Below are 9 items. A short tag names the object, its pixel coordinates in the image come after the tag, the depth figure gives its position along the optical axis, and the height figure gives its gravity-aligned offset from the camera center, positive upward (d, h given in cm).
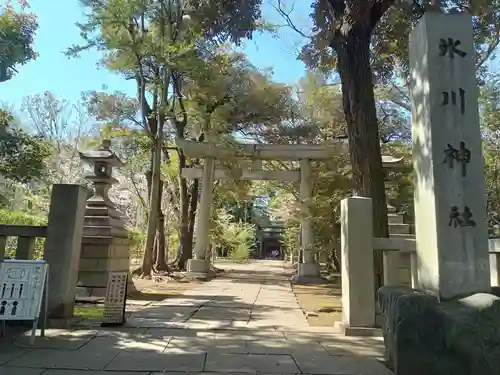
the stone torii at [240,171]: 1372 +284
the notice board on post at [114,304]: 492 -54
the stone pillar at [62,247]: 482 +6
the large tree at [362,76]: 591 +254
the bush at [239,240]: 2447 +110
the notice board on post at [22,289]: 397 -34
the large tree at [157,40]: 821 +452
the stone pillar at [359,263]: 486 +0
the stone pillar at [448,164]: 367 +87
